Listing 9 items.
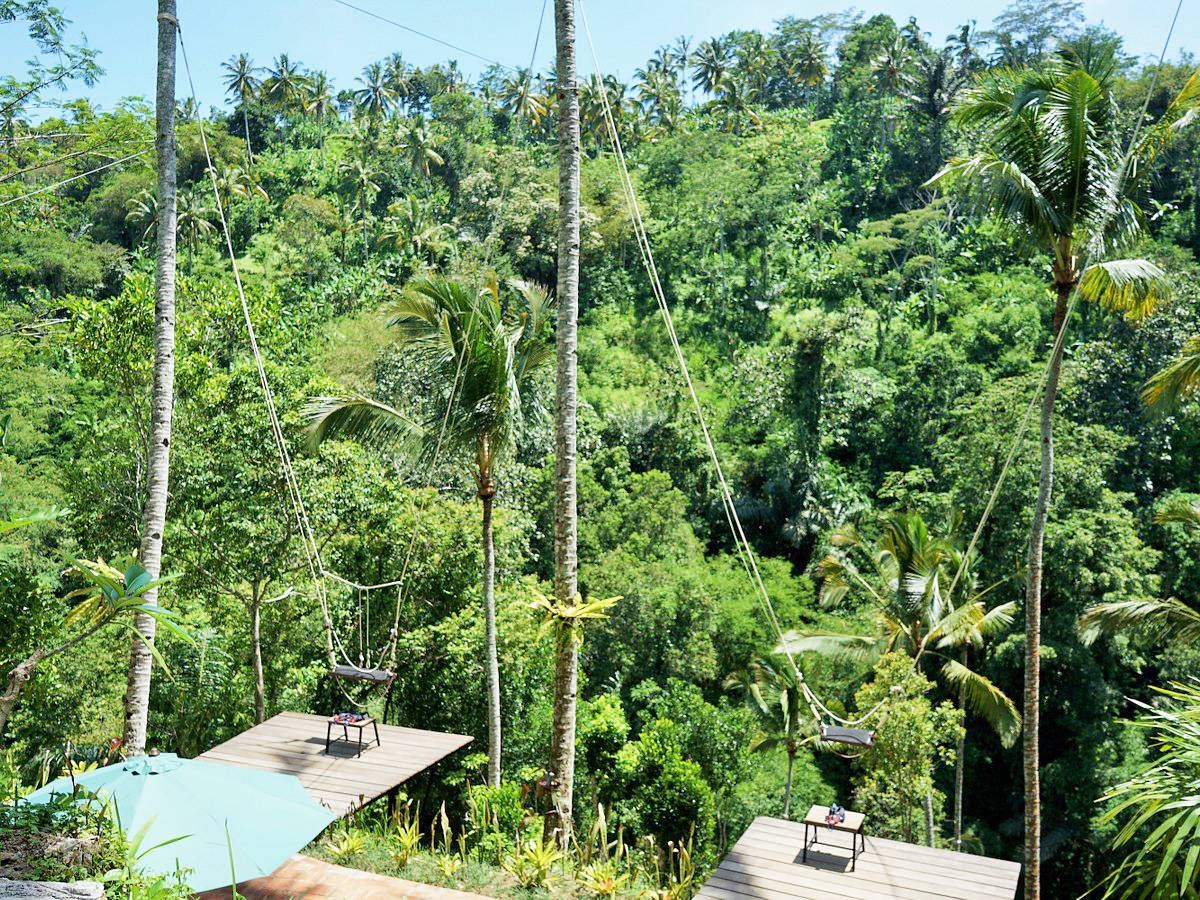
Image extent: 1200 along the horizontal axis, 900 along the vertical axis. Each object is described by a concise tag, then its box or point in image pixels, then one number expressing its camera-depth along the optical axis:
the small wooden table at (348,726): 8.08
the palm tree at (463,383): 9.33
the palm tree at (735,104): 48.38
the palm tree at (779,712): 18.81
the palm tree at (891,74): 43.16
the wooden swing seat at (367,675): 8.48
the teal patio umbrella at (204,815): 4.89
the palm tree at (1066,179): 8.48
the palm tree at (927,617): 15.79
